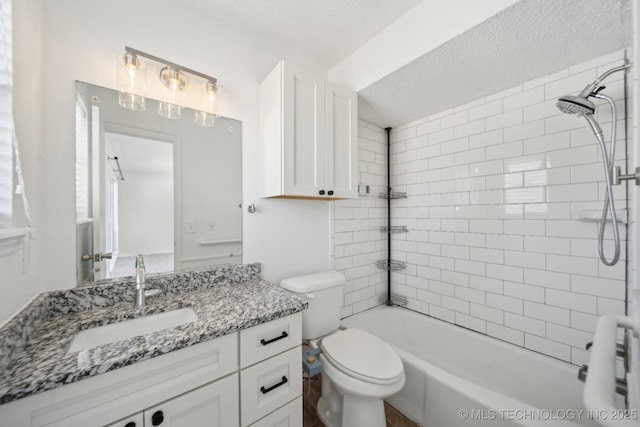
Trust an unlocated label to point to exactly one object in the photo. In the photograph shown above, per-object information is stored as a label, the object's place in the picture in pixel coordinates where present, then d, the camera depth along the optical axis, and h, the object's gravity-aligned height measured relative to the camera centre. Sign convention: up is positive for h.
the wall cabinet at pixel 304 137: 1.40 +0.50
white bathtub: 1.13 -1.01
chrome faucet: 1.08 -0.33
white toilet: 1.17 -0.80
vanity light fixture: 1.17 +0.70
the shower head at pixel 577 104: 1.13 +0.52
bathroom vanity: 0.65 -0.47
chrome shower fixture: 1.12 +0.43
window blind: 0.71 +0.32
